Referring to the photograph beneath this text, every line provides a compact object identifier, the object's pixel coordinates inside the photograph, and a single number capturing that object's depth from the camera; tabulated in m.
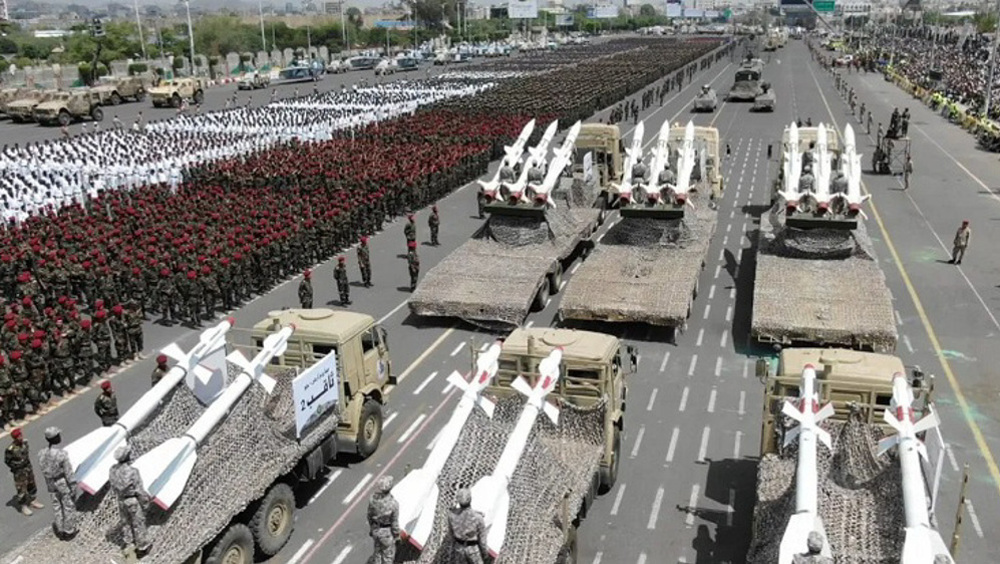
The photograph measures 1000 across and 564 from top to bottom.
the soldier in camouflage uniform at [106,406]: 12.80
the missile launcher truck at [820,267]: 15.66
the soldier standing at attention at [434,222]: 25.00
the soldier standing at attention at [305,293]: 18.67
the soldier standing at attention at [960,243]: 22.34
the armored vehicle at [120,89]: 62.69
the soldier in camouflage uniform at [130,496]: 8.32
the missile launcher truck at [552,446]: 8.90
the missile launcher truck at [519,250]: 17.97
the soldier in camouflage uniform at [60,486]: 8.71
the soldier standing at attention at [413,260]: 21.20
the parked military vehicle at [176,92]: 60.31
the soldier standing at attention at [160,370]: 12.49
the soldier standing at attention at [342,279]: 20.01
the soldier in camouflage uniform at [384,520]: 7.75
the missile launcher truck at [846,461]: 8.30
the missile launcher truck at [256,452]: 8.90
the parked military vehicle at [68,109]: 52.03
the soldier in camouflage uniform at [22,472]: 11.40
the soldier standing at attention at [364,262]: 21.30
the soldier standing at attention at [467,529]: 7.41
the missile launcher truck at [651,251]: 17.27
